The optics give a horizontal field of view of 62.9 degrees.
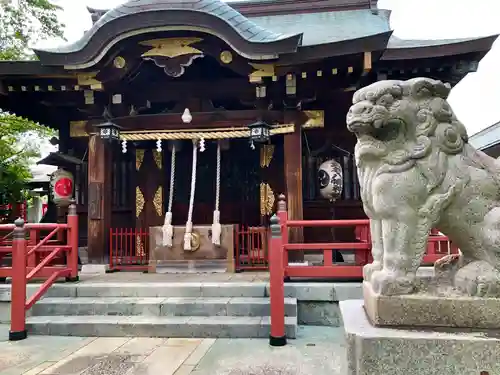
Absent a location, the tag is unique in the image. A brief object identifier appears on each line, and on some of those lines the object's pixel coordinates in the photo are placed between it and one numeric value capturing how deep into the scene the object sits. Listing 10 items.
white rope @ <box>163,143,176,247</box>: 7.56
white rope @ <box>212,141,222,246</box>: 7.46
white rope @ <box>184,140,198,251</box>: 7.48
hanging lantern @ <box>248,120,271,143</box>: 7.36
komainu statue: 2.62
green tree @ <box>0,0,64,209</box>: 13.33
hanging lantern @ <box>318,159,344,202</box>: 8.09
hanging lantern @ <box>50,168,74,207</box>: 8.69
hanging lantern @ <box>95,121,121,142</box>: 7.63
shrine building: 7.16
